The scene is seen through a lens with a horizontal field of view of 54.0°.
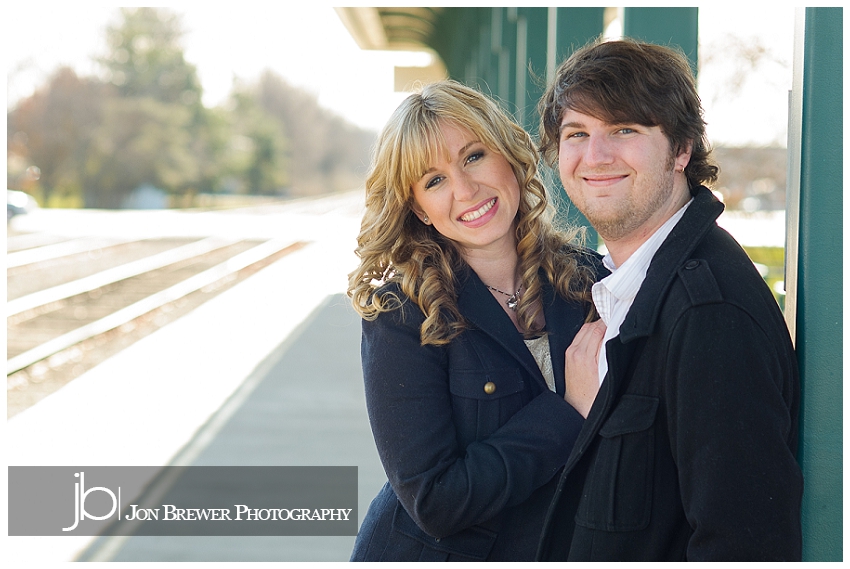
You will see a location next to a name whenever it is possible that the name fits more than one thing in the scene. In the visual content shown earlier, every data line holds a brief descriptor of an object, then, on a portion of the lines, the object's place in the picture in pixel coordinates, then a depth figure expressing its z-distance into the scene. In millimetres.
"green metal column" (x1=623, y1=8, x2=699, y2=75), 3213
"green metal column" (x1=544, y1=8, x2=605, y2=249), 4562
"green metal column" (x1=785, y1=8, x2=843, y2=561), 1752
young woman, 2123
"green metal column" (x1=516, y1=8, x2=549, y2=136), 6828
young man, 1530
